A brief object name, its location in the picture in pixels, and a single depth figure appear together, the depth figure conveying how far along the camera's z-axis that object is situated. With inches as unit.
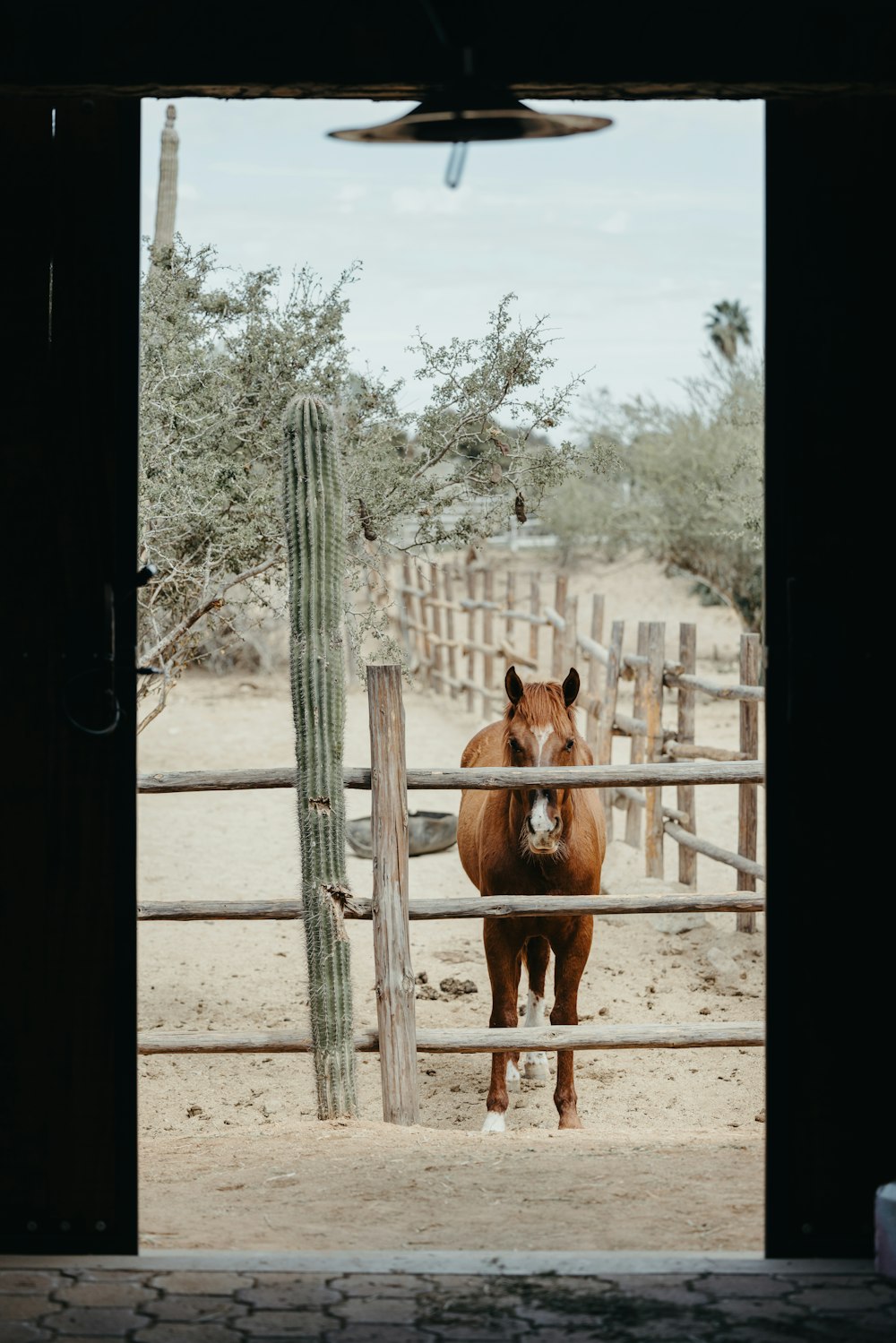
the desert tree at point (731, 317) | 1943.9
